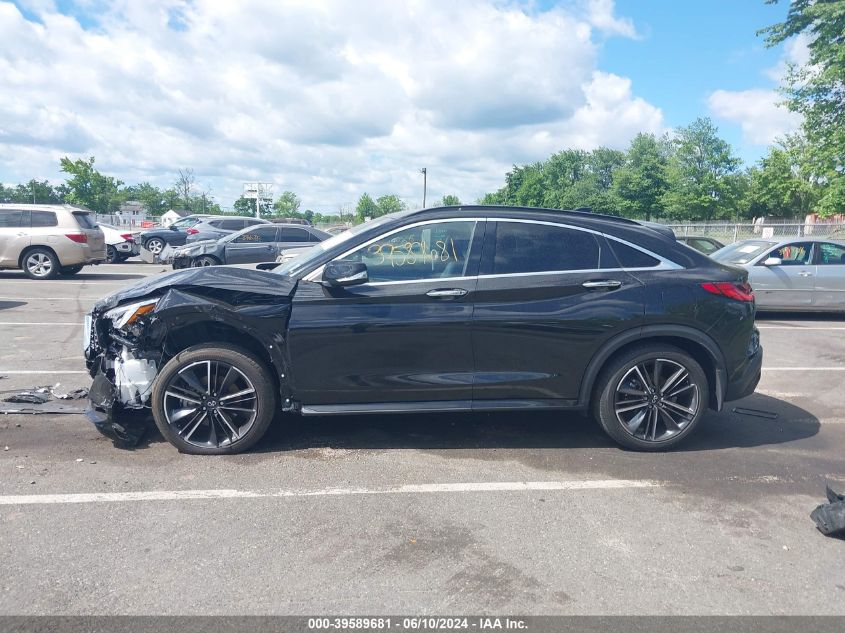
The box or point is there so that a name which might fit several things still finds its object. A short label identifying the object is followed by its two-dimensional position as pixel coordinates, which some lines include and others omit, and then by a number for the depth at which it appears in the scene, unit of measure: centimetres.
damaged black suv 447
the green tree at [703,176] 5250
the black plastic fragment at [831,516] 355
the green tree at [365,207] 9269
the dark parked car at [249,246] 1714
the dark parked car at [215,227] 2253
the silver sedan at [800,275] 1133
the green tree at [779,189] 5284
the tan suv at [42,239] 1517
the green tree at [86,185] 5844
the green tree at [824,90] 2136
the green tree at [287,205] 10068
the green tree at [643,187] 5975
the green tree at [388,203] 8901
